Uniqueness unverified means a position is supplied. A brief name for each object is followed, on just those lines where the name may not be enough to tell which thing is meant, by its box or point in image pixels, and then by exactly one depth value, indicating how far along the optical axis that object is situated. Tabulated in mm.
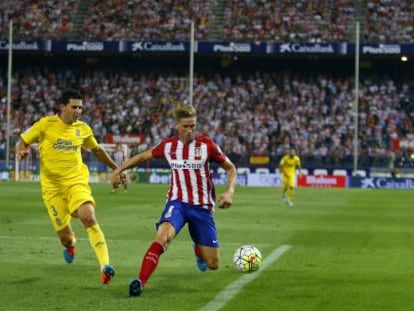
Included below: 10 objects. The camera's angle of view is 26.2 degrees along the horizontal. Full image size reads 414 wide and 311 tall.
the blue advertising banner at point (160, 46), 58375
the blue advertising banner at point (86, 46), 59281
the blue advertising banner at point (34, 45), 59875
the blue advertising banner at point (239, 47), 57812
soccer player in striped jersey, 10344
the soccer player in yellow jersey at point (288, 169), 33594
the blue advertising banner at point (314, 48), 57031
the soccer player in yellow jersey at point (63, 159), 11523
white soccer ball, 12023
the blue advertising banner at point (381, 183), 50938
